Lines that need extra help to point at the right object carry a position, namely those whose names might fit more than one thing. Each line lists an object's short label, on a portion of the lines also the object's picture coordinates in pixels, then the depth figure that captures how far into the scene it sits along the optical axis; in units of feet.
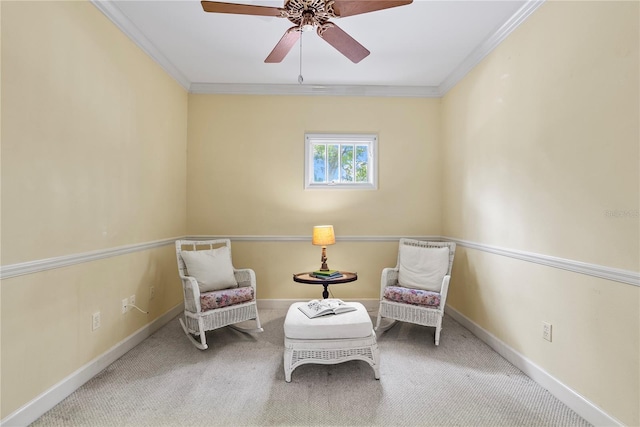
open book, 7.74
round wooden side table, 10.42
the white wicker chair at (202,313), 8.84
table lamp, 11.16
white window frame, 12.64
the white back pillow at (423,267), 10.05
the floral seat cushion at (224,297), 8.98
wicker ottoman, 7.20
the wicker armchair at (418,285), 9.37
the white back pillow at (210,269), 9.55
